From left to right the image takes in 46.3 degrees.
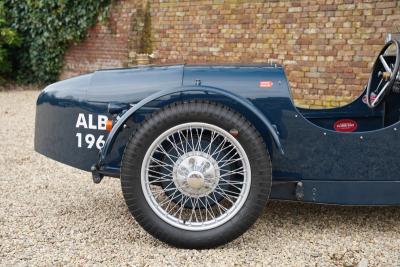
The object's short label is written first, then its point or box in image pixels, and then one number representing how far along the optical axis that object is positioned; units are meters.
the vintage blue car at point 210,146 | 2.61
